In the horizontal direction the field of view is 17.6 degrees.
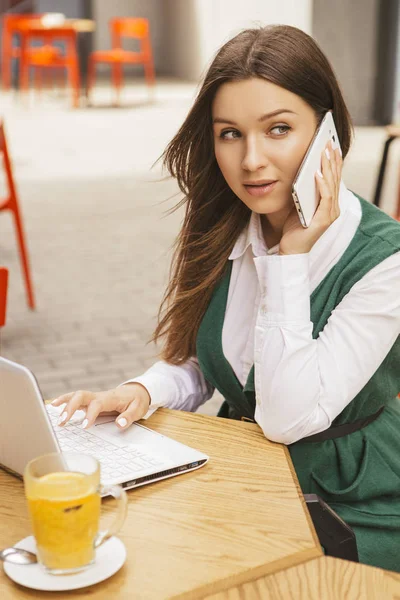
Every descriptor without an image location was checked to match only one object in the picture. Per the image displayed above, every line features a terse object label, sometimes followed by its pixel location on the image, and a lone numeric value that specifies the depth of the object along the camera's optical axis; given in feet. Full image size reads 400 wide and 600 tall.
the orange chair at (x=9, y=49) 43.32
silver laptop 4.48
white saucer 4.08
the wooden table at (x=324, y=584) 4.14
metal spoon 4.19
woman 5.36
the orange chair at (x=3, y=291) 6.81
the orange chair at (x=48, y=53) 41.68
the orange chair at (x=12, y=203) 14.29
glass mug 3.97
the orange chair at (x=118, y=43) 45.09
